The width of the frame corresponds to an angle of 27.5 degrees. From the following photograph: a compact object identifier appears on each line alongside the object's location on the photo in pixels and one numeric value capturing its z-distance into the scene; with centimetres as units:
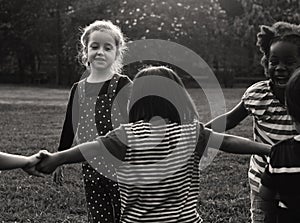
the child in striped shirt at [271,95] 279
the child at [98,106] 345
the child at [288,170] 224
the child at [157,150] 238
